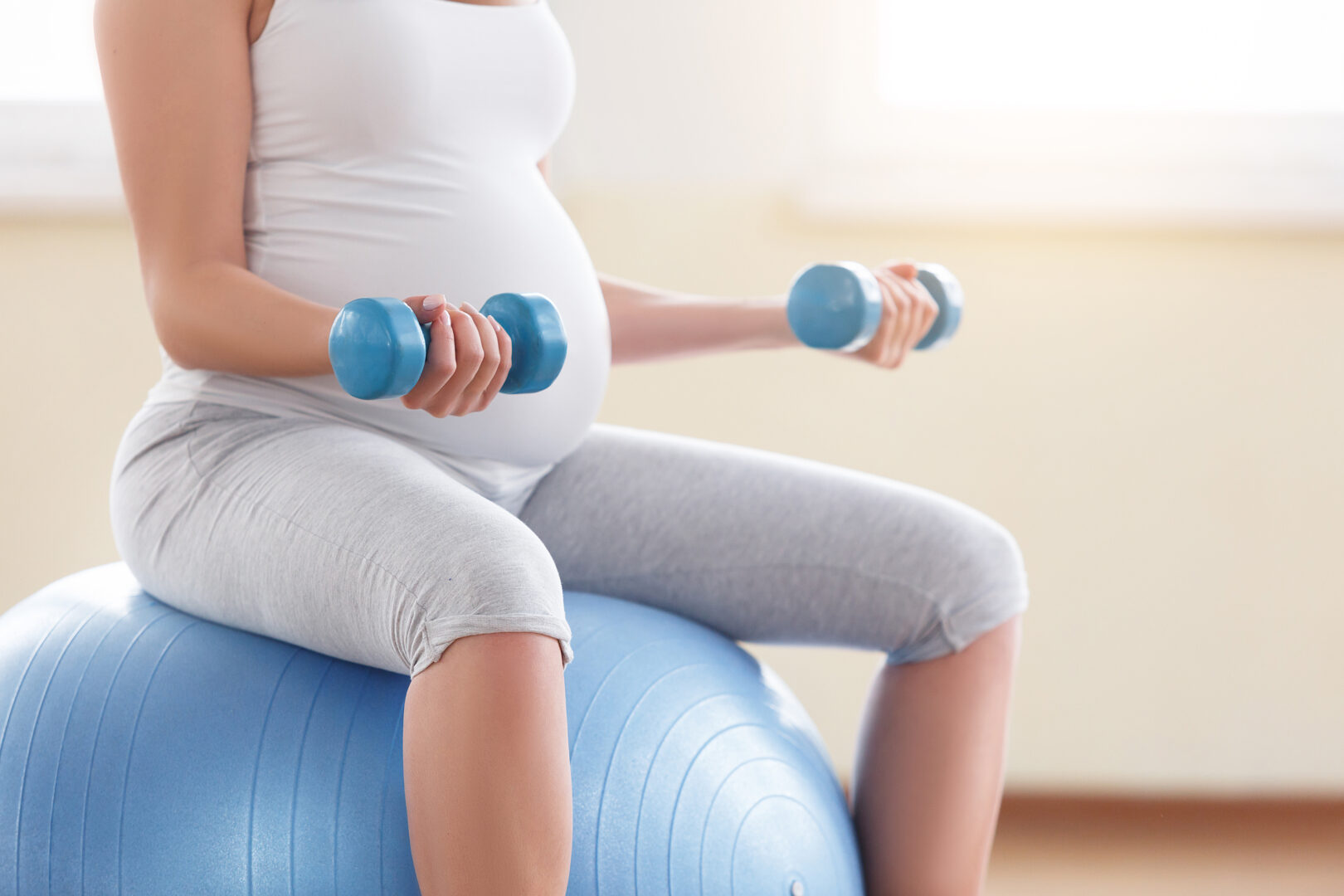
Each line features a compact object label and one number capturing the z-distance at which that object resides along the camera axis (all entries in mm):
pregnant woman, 2931
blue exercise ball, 3028
